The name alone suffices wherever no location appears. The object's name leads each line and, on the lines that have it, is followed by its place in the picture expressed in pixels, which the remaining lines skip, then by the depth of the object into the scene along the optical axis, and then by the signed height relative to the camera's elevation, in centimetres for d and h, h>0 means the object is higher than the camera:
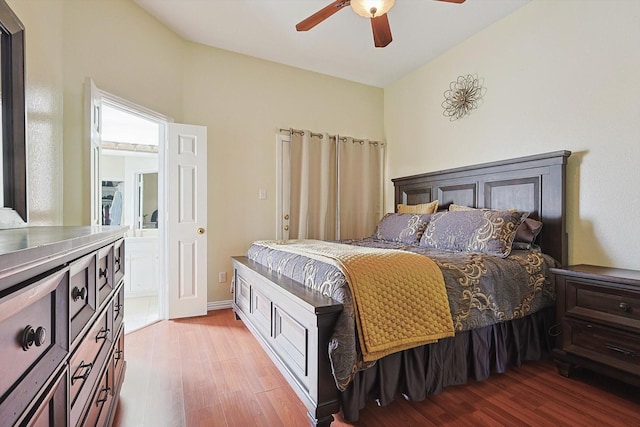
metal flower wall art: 318 +120
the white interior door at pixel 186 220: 314 -10
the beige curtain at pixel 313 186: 378 +30
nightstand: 176 -65
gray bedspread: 150 -47
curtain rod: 378 +94
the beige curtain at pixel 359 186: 407 +33
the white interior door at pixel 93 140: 224 +51
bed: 154 -71
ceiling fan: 216 +140
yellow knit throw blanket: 156 -47
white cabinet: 408 -74
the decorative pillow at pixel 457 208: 299 +3
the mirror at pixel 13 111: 133 +43
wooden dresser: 51 -26
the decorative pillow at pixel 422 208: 333 +3
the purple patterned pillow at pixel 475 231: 229 -16
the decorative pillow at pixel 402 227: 300 -17
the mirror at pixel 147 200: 477 +15
